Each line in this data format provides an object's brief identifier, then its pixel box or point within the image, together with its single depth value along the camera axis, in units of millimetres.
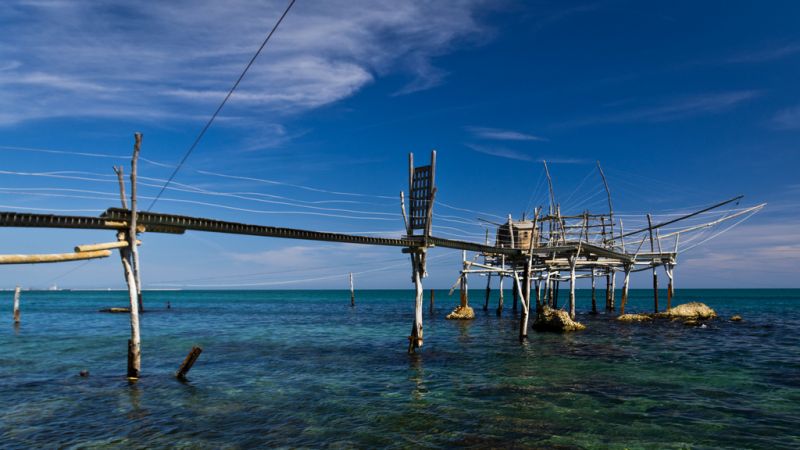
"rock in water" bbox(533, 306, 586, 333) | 33562
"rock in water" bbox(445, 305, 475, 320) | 46062
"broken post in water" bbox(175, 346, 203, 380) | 18250
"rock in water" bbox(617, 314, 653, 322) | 41906
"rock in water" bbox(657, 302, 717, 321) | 43531
